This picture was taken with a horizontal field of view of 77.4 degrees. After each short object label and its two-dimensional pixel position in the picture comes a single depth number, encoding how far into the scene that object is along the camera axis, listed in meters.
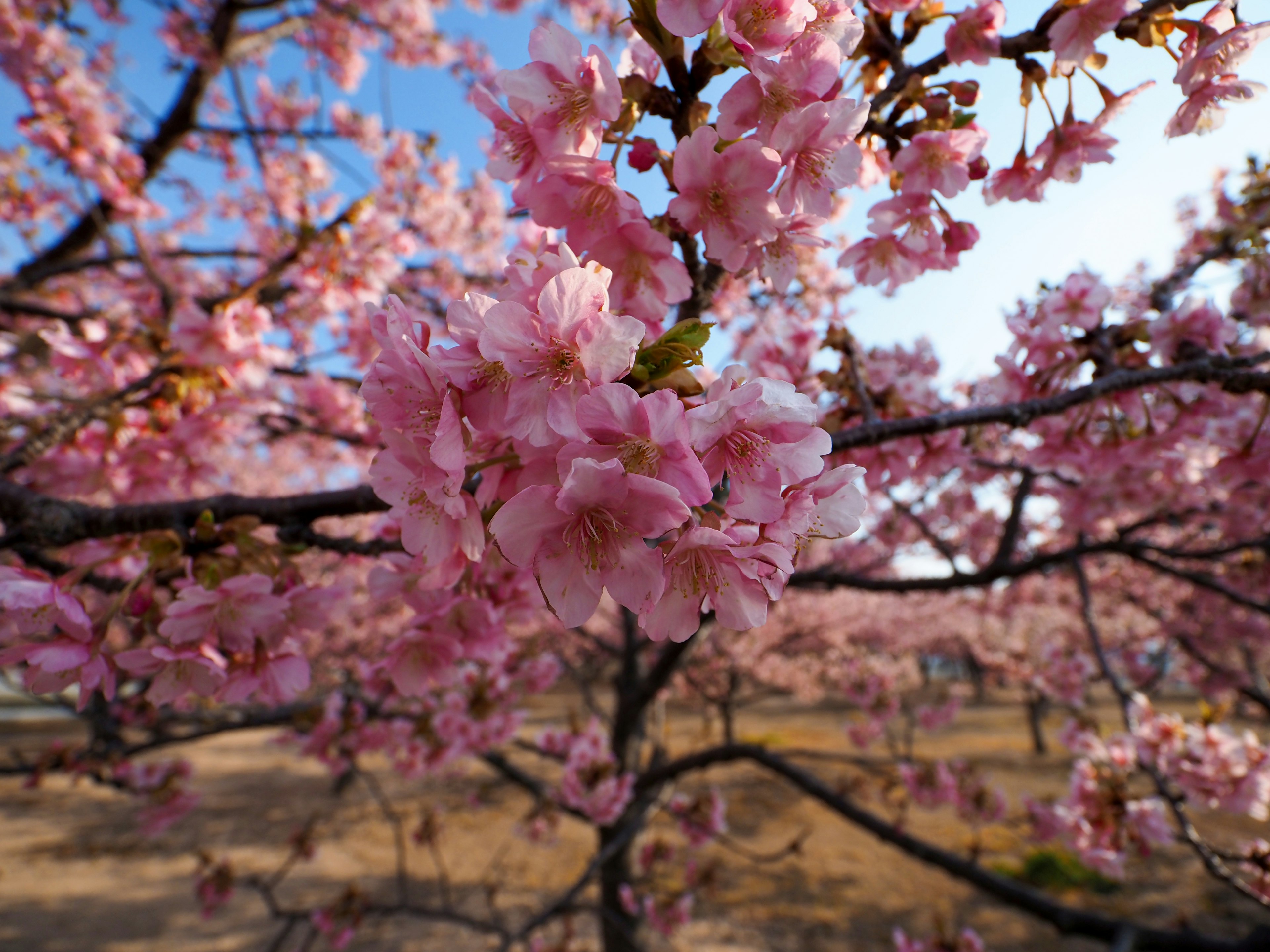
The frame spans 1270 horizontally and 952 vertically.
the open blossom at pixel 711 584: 0.17
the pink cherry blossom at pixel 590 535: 0.16
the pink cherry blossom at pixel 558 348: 0.17
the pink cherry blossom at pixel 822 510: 0.18
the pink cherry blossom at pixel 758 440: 0.17
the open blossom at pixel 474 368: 0.17
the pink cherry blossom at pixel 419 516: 0.19
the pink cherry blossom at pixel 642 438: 0.16
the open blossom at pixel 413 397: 0.17
